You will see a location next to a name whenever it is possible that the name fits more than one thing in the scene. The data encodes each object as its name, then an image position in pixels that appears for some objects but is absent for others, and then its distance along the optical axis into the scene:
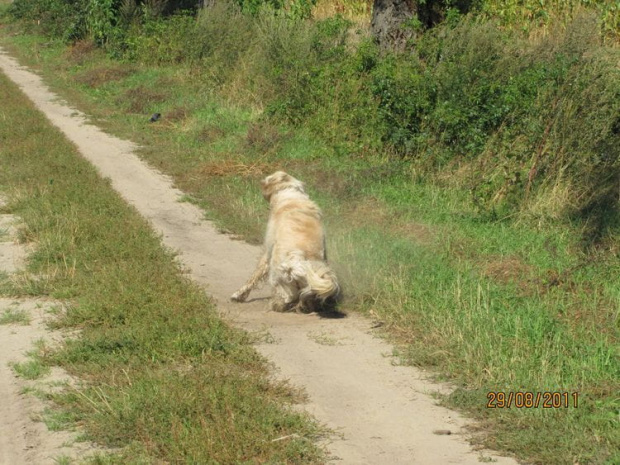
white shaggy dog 15.02
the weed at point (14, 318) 15.06
